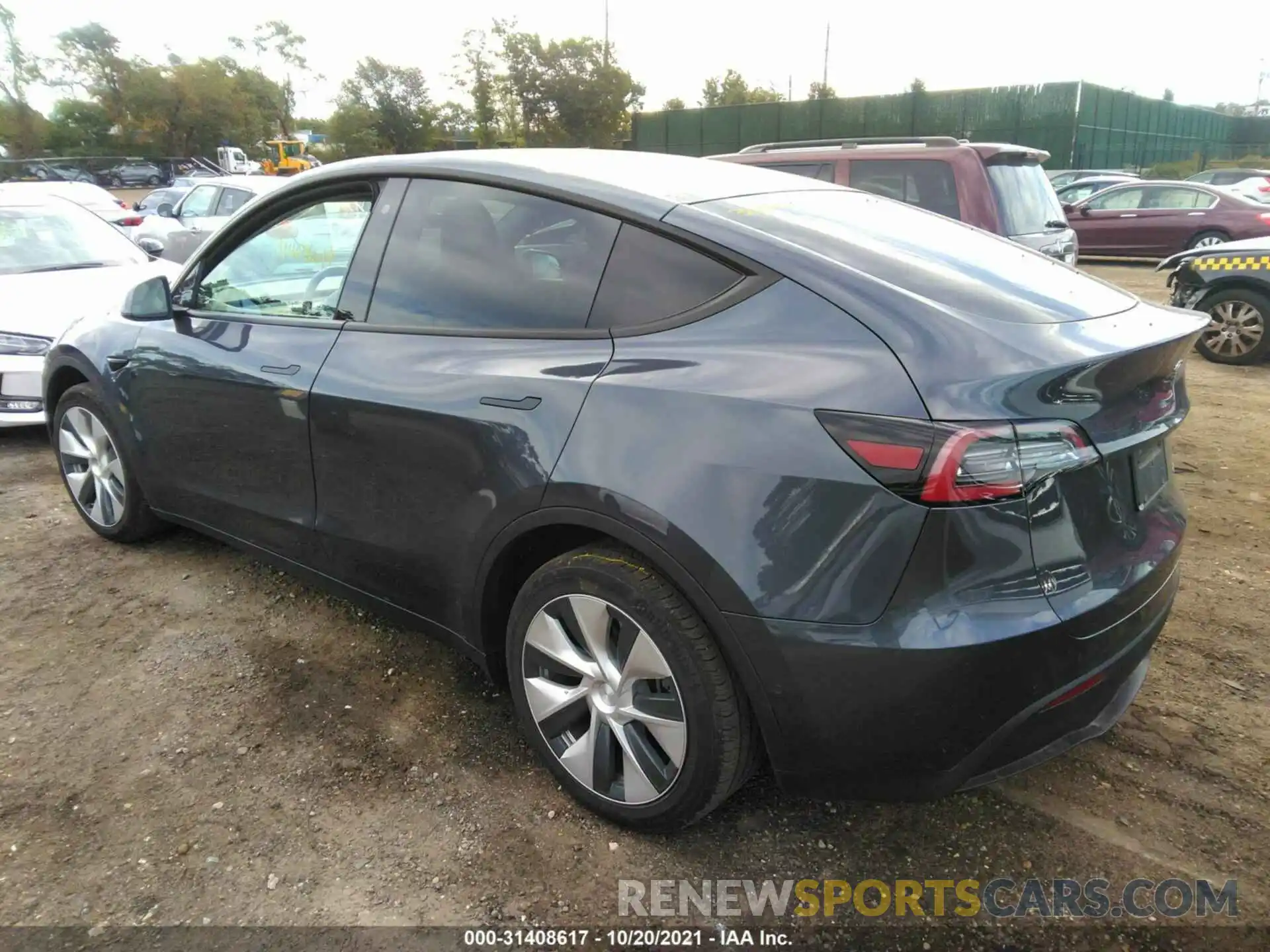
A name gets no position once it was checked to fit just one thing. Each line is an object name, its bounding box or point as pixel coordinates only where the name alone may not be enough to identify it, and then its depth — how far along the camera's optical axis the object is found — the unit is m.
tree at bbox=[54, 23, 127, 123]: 59.22
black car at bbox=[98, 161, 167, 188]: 37.47
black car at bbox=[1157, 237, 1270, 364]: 7.39
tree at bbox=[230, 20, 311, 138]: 74.44
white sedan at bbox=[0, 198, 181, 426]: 5.49
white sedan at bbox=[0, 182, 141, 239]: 13.48
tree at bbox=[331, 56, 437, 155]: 56.25
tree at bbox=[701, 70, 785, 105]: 54.31
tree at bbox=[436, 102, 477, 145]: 57.31
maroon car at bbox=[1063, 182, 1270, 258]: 13.94
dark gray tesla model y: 1.77
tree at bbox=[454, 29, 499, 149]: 54.62
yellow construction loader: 43.72
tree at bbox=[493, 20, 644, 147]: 50.41
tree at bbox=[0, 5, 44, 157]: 53.25
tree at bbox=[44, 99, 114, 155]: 55.84
